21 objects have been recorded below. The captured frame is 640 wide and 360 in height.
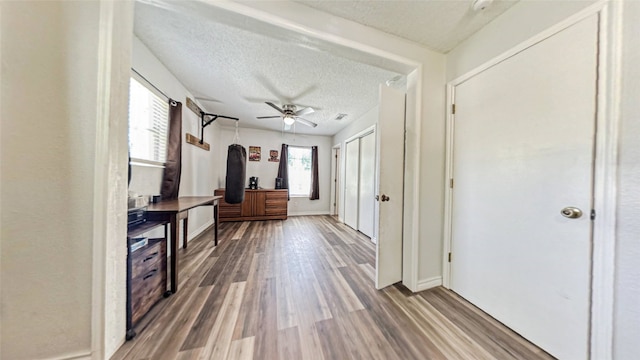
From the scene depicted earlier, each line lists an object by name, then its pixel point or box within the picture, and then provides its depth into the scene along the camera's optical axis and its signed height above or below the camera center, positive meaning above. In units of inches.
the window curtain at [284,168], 200.4 +10.9
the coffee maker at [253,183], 188.2 -5.4
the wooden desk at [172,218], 61.1 -13.9
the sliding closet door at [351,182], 156.0 -2.0
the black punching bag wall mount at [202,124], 133.5 +36.8
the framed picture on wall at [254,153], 196.2 +25.6
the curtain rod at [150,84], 71.0 +38.2
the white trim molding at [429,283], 69.0 -37.6
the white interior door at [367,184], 133.6 -2.8
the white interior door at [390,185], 69.9 -1.6
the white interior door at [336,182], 206.5 -2.7
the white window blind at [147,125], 73.4 +21.6
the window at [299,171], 209.6 +8.8
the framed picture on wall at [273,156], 201.9 +23.7
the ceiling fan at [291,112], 122.2 +43.5
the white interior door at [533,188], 40.6 -0.9
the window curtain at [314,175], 207.6 +4.5
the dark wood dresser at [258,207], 170.7 -27.4
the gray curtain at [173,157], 92.6 +9.4
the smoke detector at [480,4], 49.3 +47.2
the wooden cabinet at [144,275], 46.9 -28.2
